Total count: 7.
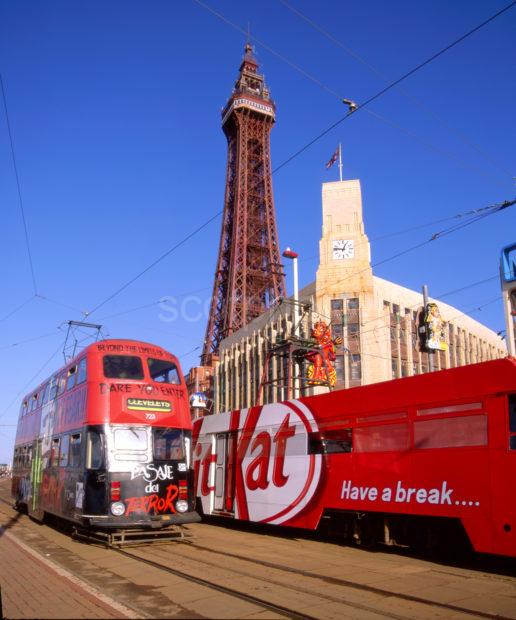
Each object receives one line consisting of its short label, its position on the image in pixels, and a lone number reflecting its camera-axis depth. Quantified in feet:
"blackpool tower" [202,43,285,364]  258.57
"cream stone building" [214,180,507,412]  145.18
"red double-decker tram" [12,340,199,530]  42.32
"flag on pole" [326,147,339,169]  147.64
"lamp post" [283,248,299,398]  92.65
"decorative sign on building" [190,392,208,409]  172.44
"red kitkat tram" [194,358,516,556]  32.60
